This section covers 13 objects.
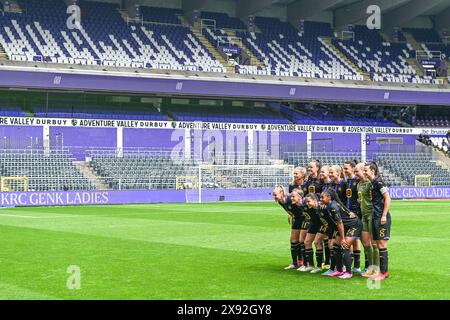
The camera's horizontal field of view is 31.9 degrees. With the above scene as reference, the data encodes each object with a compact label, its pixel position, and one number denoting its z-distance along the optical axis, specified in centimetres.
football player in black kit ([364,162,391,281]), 1316
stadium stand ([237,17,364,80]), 5888
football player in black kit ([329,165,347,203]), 1382
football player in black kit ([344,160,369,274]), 1365
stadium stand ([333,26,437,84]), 6241
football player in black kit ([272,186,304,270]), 1412
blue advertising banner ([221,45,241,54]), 5862
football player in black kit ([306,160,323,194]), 1417
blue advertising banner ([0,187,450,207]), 4278
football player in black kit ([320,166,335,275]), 1377
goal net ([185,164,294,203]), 4966
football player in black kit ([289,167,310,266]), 1431
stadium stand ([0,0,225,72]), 5112
